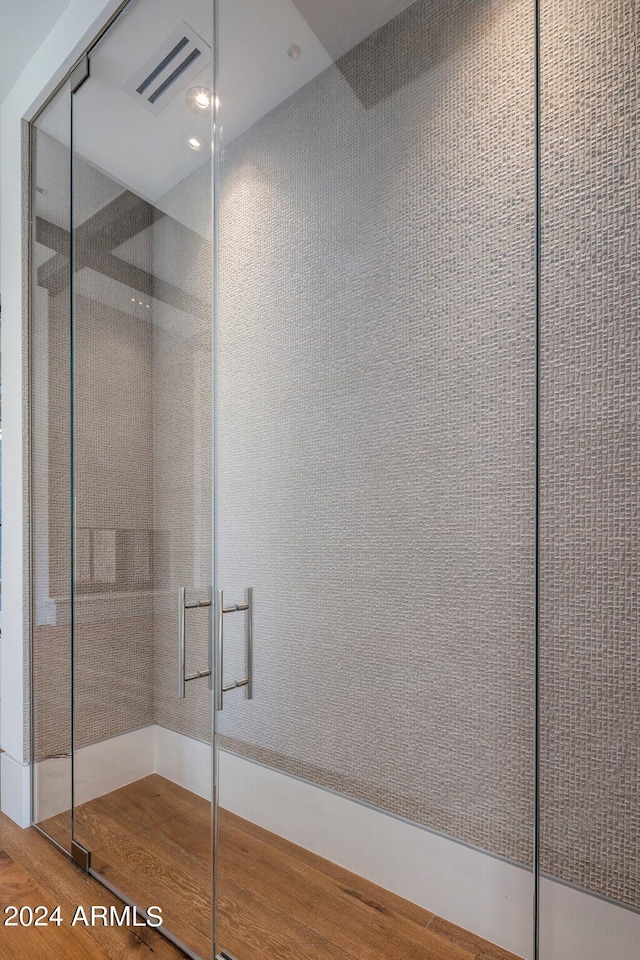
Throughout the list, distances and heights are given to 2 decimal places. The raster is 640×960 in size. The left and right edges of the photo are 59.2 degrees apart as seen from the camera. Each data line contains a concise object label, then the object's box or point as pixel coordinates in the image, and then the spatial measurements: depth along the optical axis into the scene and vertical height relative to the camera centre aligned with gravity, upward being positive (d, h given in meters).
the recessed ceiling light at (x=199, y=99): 1.52 +1.04
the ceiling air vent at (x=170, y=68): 1.60 +1.23
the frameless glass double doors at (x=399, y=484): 1.26 -0.01
